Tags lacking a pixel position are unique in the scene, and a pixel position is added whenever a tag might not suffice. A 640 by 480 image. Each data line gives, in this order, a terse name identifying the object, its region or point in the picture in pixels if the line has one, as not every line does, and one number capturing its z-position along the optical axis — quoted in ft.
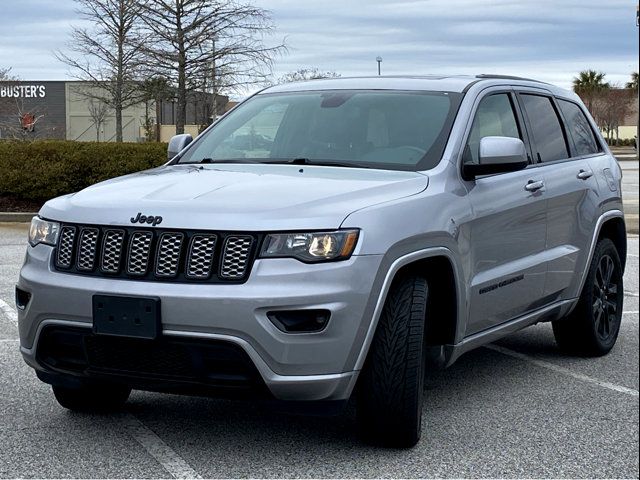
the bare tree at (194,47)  100.07
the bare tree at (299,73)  178.43
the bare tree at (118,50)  108.68
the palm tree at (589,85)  269.85
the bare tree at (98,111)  187.14
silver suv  14.67
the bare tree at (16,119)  142.10
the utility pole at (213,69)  101.43
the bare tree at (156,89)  107.45
